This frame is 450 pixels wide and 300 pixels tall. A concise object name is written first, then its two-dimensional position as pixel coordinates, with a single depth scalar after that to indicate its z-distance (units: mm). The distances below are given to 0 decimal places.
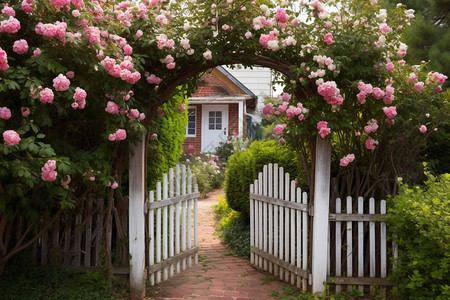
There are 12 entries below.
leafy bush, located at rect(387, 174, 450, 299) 3727
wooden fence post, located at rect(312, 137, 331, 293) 4527
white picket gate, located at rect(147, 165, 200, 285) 4910
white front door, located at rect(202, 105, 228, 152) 16516
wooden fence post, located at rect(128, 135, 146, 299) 4605
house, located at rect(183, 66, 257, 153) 16156
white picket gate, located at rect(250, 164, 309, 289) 4895
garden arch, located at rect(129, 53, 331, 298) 4523
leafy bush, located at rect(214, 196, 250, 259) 6749
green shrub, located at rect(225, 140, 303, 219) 6812
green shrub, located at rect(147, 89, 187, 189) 5566
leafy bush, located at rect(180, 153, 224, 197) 11930
